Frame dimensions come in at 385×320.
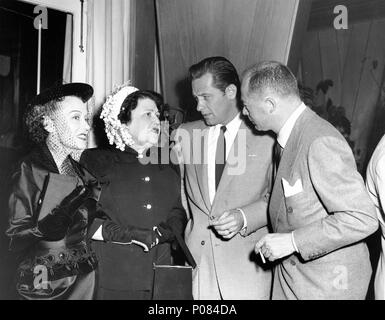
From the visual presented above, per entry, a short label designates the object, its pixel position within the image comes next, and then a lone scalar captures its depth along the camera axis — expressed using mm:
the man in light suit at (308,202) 1600
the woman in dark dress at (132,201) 1950
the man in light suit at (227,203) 2182
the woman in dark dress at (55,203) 1675
